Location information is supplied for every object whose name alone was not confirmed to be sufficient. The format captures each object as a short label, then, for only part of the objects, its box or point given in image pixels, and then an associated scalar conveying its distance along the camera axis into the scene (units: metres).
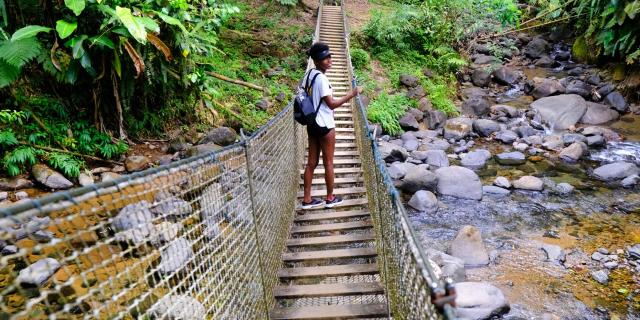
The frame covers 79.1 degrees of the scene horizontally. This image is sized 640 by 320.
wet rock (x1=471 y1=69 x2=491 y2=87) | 11.91
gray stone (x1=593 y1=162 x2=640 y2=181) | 6.79
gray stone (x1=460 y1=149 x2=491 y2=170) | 7.78
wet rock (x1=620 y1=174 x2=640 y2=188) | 6.52
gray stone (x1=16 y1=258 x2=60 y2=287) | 3.18
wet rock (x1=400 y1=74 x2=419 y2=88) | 10.46
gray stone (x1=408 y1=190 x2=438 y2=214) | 6.11
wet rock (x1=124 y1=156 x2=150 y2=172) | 5.65
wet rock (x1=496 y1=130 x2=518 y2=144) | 8.77
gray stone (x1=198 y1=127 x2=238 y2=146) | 6.63
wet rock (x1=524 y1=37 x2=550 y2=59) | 13.53
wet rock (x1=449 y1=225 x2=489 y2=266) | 4.77
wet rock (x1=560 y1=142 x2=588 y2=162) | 7.67
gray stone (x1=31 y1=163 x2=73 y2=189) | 4.93
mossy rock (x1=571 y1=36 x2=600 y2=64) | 11.80
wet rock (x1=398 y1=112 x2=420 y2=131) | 9.34
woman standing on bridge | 3.45
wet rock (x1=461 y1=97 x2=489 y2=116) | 10.30
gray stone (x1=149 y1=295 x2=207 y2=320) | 1.58
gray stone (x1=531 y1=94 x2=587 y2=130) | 9.57
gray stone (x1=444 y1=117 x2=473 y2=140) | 9.13
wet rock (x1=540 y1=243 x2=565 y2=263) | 4.77
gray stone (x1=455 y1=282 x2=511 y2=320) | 3.78
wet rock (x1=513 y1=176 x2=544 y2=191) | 6.60
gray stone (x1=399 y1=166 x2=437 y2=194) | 6.63
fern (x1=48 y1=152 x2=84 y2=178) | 5.10
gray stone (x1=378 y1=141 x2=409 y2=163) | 7.81
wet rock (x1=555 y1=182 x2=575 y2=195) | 6.48
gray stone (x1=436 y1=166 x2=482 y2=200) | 6.46
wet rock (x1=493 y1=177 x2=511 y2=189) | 6.71
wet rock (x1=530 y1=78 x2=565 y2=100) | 10.73
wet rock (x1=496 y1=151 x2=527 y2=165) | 7.79
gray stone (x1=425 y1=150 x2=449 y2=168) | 7.70
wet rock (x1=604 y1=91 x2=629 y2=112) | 9.83
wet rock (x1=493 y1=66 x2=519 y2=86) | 12.03
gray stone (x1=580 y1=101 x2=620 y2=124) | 9.57
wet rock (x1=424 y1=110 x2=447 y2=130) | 9.63
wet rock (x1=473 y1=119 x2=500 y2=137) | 9.17
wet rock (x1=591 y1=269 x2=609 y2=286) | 4.35
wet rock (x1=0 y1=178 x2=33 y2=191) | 4.69
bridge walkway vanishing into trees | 1.27
